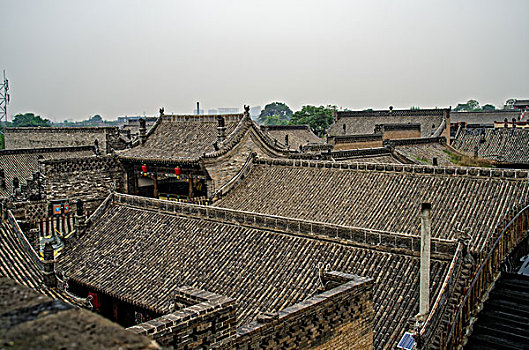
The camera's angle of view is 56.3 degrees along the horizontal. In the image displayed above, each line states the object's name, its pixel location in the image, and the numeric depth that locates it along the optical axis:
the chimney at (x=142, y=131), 26.25
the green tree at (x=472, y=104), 176.01
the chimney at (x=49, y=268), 12.25
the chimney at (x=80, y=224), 17.11
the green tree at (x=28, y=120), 118.56
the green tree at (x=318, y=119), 78.44
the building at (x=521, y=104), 100.54
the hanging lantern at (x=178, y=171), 22.94
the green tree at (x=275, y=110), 167.00
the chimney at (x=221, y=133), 22.34
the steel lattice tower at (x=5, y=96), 62.31
